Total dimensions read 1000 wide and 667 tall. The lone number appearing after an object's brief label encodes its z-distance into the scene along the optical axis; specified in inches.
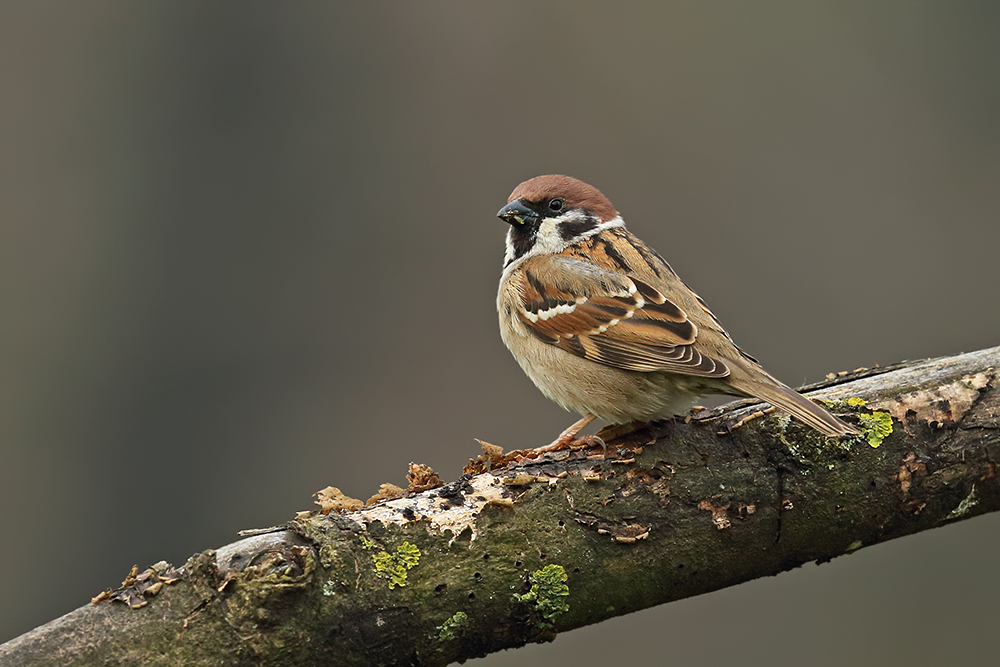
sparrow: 291.7
